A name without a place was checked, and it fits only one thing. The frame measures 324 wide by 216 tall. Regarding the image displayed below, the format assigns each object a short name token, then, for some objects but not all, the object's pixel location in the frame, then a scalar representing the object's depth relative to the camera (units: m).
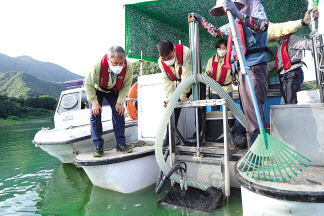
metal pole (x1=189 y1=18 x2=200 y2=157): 3.16
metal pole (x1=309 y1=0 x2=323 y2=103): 2.60
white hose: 2.89
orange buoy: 6.00
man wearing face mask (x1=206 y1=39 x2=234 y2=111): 4.25
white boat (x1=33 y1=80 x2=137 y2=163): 4.75
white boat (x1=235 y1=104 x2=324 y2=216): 1.70
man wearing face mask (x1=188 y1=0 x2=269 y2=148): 2.43
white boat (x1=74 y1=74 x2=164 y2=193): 3.32
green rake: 1.98
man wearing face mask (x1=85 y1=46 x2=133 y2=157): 3.33
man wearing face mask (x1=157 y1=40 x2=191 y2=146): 3.18
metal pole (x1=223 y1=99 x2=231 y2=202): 2.74
